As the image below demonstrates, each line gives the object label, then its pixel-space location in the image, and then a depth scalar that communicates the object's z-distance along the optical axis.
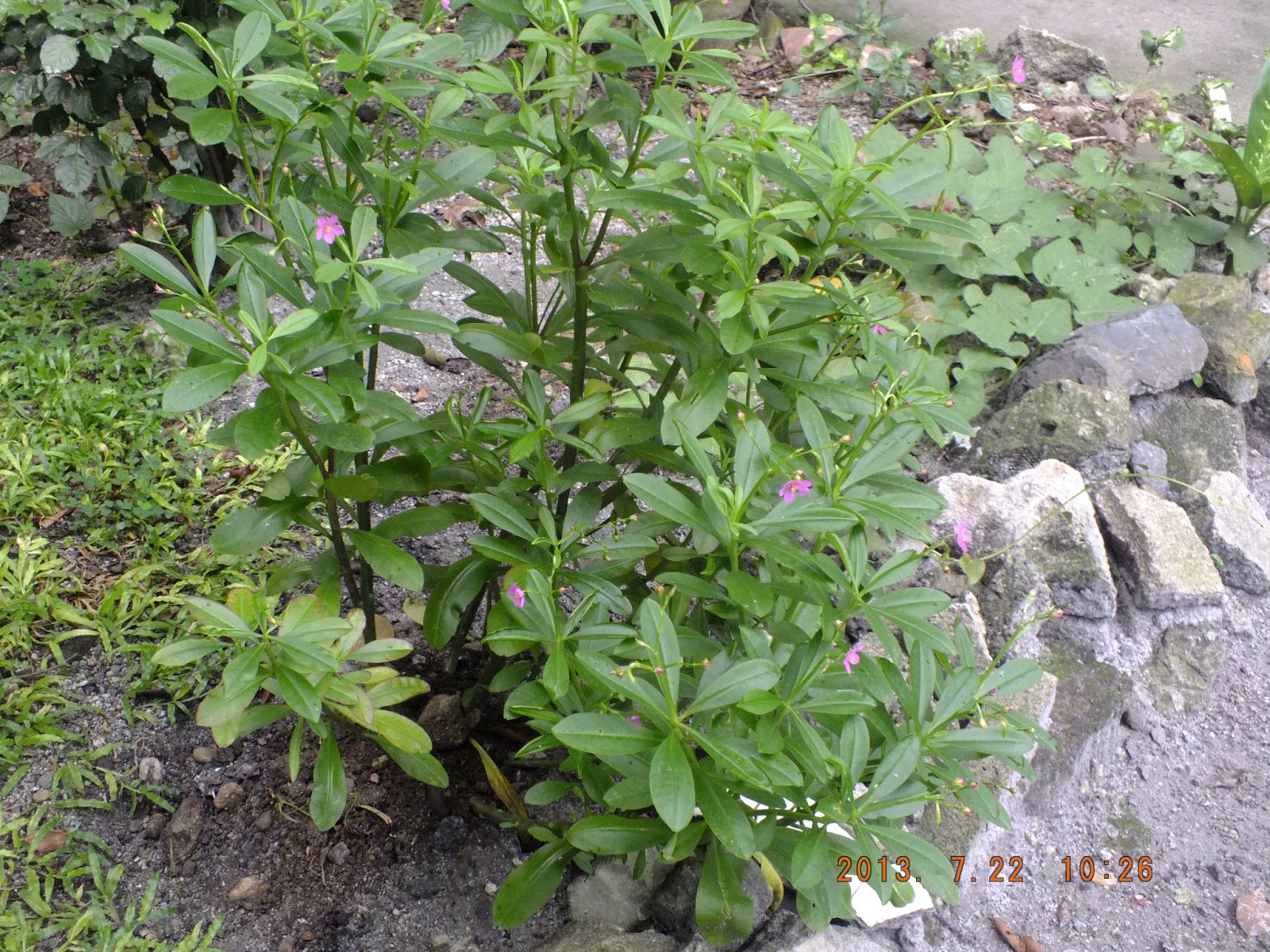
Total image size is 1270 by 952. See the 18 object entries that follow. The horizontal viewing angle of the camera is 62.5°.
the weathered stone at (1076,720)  2.28
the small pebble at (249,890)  1.88
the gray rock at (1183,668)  2.54
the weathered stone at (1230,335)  3.21
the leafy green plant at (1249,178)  3.44
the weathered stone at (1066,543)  2.47
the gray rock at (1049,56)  4.64
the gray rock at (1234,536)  2.76
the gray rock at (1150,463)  2.87
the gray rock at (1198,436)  2.98
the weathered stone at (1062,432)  2.79
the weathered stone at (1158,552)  2.55
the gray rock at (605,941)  1.74
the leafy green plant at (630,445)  1.40
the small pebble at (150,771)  2.02
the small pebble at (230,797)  2.00
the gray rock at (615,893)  1.89
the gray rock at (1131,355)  3.03
